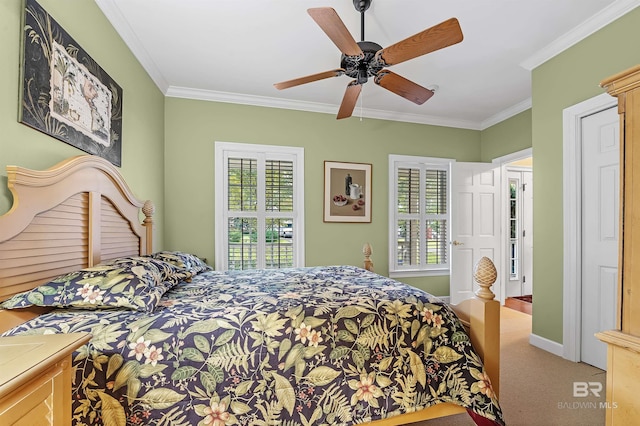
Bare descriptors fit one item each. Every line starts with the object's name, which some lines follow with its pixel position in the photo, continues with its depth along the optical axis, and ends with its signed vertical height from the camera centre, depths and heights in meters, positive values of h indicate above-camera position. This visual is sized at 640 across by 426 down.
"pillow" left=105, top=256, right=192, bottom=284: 1.69 -0.33
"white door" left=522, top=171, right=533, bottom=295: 5.06 -0.34
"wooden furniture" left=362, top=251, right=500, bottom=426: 1.49 -0.57
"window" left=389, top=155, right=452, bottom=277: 4.23 -0.03
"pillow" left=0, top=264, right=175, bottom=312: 1.30 -0.35
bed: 1.21 -0.56
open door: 4.21 -0.10
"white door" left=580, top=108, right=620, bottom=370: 2.33 -0.10
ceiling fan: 1.61 +0.96
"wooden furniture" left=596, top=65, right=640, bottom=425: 0.94 -0.18
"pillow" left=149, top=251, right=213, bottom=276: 2.33 -0.38
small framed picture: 3.97 +0.29
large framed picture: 1.46 +0.70
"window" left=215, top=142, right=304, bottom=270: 3.64 +0.09
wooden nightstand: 0.66 -0.40
